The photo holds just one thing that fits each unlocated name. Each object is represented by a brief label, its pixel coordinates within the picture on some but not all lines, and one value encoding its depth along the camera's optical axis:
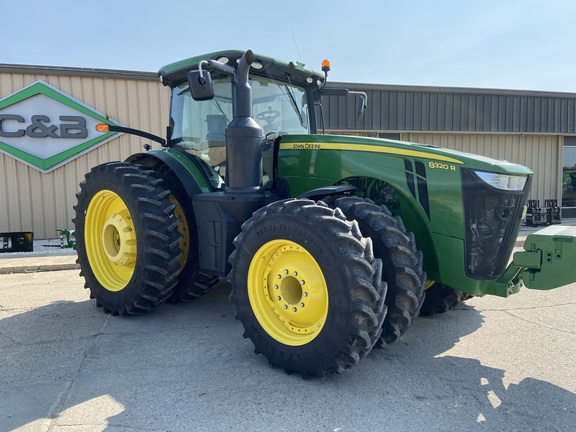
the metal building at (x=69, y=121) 9.28
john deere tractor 2.91
